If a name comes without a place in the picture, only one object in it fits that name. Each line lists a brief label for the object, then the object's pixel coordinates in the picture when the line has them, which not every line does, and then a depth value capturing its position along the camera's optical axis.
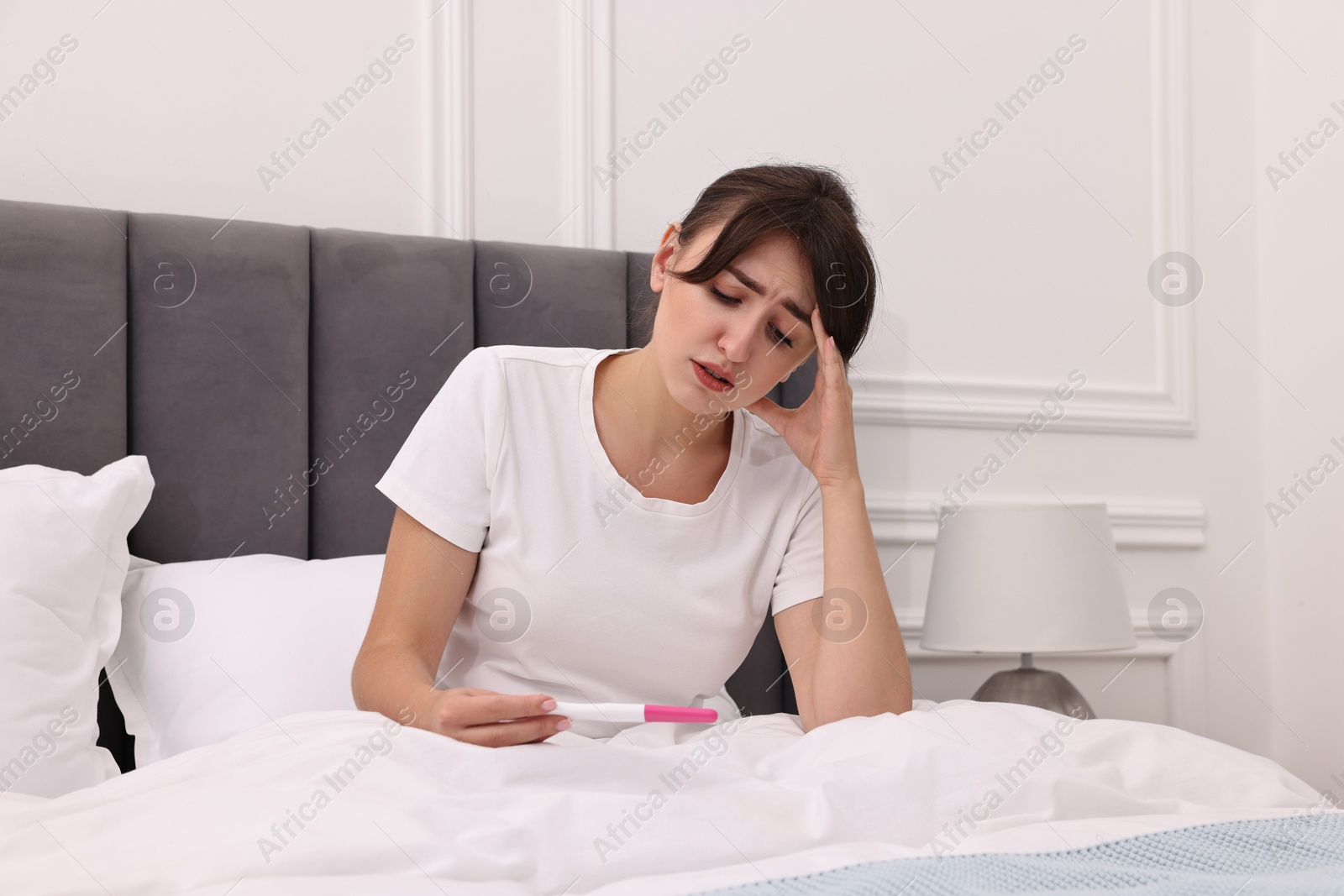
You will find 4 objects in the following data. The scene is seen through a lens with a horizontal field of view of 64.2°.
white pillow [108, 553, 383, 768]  1.33
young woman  1.24
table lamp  1.75
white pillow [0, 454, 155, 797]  1.19
